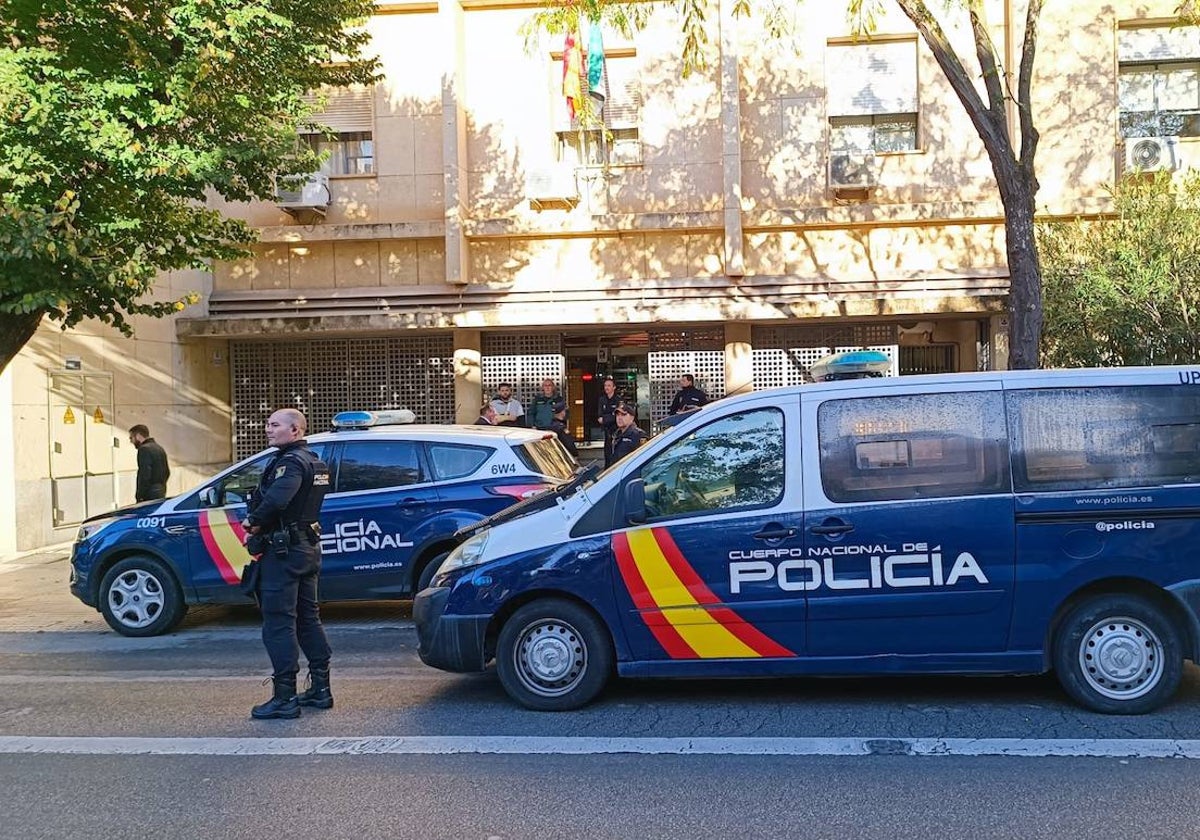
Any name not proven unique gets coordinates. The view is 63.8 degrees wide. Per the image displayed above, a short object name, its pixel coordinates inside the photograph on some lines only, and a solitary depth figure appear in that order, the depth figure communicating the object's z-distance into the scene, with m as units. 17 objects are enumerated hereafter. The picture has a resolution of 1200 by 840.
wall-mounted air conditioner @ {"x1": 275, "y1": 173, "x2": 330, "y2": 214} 15.16
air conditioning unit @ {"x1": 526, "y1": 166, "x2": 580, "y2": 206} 14.93
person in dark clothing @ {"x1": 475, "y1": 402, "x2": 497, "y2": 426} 13.11
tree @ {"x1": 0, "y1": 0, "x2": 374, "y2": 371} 8.13
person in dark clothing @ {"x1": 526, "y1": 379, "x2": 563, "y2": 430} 15.56
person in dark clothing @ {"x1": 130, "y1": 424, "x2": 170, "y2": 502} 10.88
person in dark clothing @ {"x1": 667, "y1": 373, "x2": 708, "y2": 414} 13.68
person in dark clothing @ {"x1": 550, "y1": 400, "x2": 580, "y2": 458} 12.53
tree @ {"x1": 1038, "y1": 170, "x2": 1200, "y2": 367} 10.46
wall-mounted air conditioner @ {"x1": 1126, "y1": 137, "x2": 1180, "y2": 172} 13.89
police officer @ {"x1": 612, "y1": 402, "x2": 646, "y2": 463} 9.95
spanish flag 14.31
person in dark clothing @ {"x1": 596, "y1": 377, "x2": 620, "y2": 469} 12.88
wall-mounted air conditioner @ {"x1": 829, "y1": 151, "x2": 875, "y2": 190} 14.45
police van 5.44
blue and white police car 8.27
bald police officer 5.66
